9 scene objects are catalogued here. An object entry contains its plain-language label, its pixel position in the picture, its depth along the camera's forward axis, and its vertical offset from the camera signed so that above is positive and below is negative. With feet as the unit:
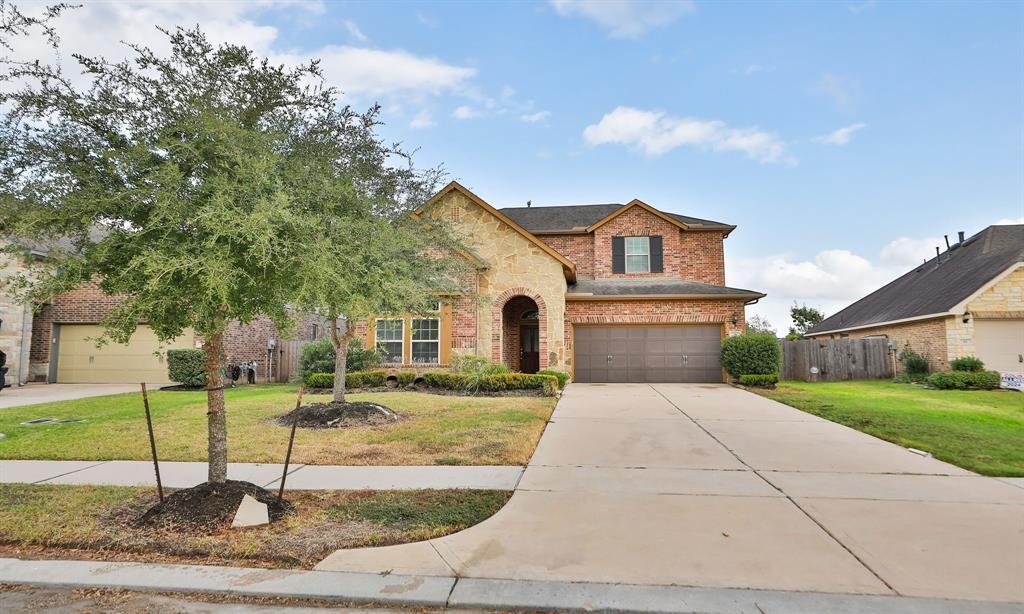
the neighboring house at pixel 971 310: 55.42 +4.14
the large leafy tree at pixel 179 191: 12.04 +4.03
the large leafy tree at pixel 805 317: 142.82 +8.13
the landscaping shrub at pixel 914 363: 59.42 -2.13
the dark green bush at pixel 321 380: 46.93 -2.98
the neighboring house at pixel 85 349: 59.52 +0.08
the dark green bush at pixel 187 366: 53.36 -1.79
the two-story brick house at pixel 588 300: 52.65 +5.33
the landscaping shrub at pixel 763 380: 51.29 -3.48
